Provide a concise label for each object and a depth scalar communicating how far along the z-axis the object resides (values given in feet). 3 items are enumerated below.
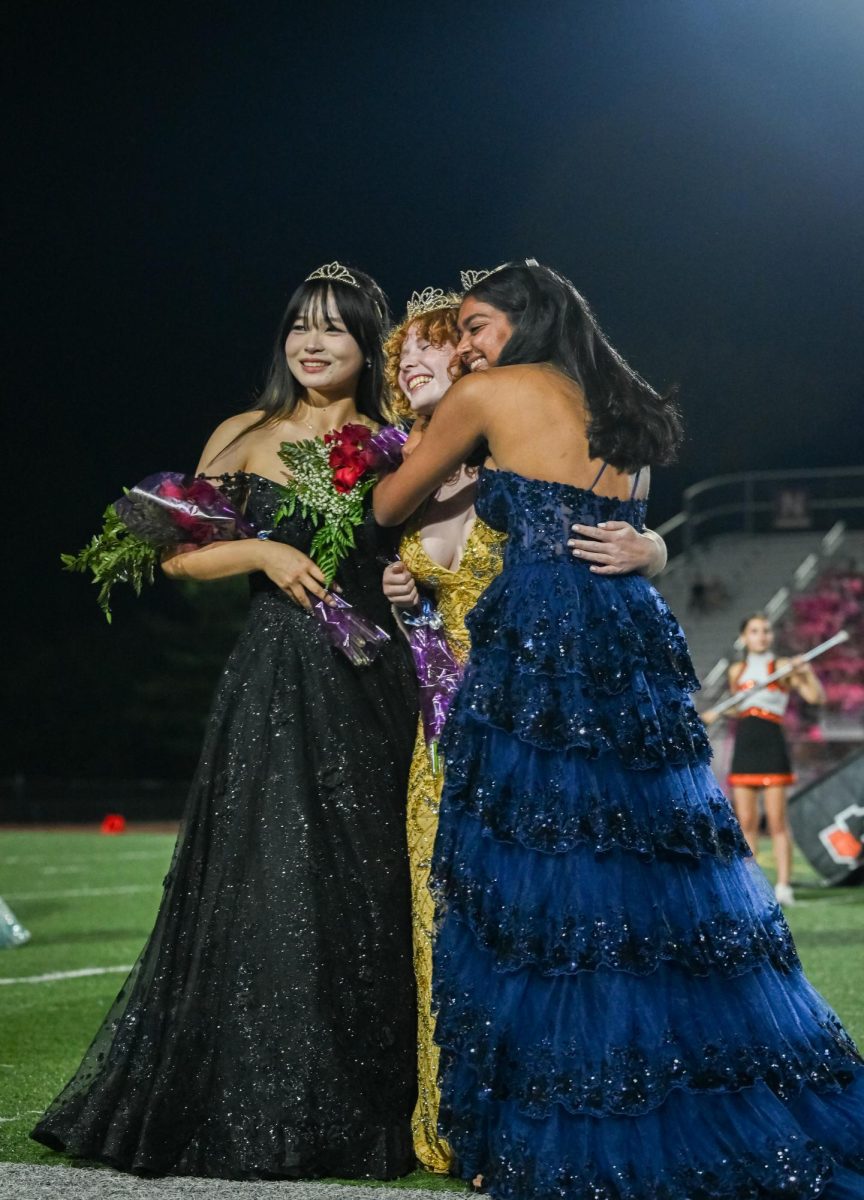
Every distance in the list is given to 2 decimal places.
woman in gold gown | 12.39
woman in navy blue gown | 10.14
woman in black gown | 11.98
